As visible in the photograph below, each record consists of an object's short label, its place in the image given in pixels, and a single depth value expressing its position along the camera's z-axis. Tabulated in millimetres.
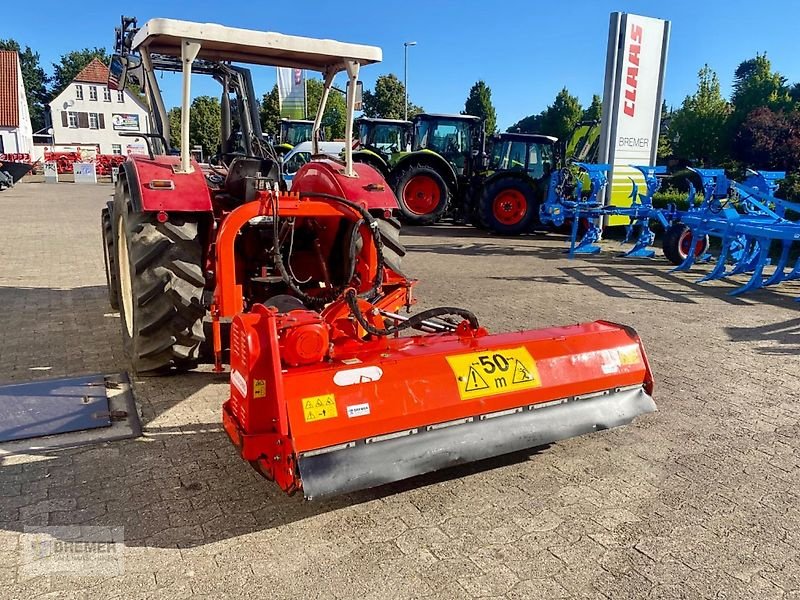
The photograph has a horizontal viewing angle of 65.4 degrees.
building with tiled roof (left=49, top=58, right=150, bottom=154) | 47000
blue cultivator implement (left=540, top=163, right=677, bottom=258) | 9789
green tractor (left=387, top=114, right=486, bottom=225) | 12836
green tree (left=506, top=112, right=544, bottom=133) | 59725
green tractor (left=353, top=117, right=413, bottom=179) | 13938
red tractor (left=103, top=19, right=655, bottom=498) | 2512
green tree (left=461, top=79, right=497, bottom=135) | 48531
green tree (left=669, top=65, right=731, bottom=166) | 25844
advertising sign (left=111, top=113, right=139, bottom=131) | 48462
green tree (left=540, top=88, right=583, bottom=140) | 42656
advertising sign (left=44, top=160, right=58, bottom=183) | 30766
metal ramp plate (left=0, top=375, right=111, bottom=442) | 3355
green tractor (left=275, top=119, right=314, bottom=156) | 17750
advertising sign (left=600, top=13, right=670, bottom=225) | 11258
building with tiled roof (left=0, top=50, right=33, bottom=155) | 39031
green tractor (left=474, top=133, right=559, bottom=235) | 12461
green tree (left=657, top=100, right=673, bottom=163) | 28591
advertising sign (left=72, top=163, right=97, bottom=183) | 31341
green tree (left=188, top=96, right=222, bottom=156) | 28892
